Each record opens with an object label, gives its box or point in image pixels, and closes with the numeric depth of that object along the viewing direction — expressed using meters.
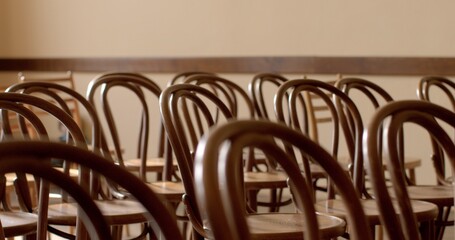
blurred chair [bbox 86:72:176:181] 3.33
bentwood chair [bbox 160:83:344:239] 2.39
